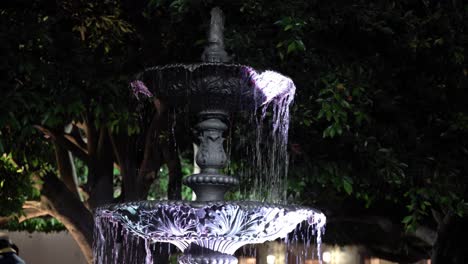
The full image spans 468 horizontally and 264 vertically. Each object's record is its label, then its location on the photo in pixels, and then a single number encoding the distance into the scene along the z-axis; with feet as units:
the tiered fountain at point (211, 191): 19.67
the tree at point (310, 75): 27.66
